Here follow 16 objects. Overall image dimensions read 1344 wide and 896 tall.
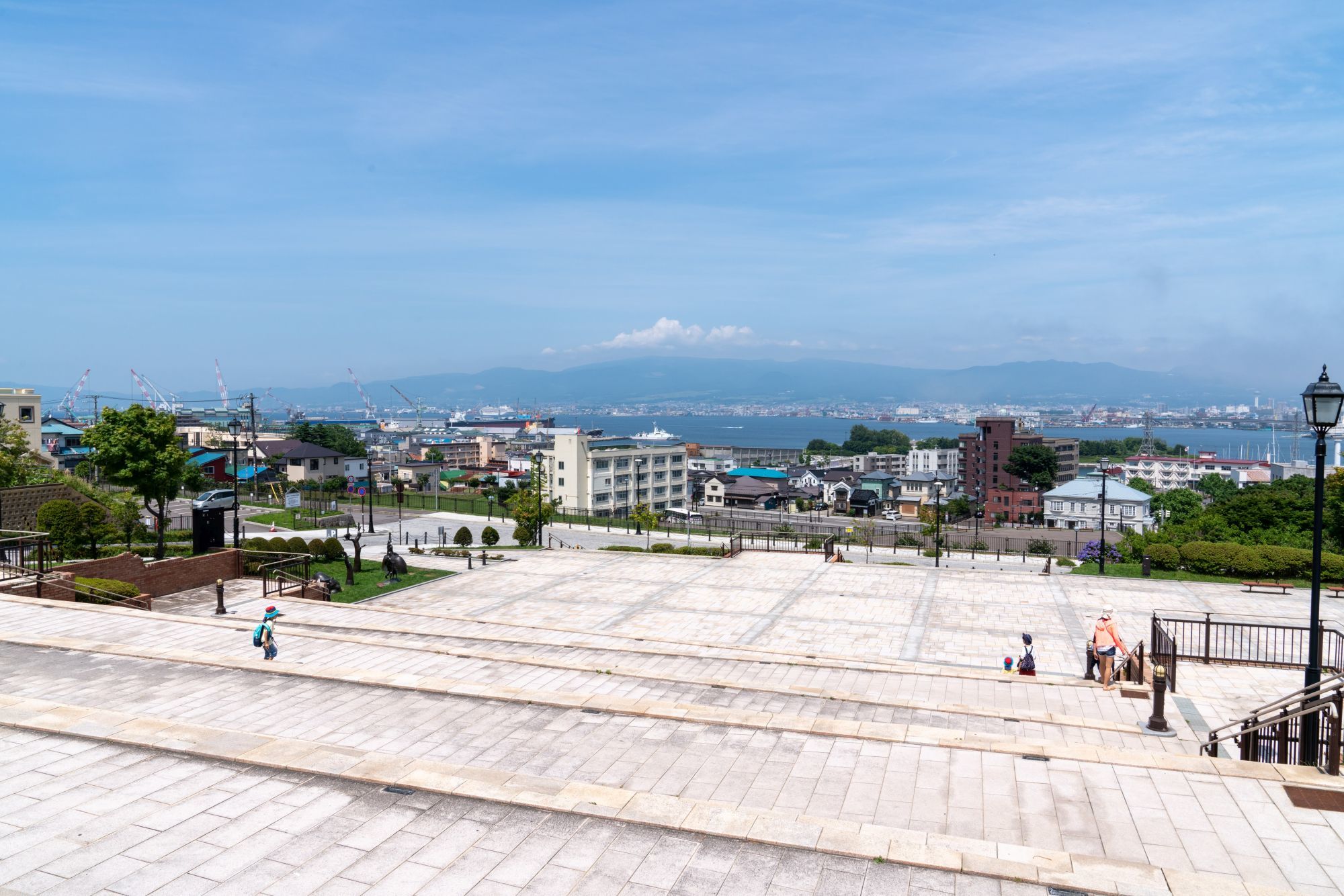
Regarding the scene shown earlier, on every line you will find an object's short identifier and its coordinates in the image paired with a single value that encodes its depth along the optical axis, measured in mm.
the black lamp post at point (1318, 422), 9336
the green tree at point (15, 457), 28859
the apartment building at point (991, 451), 120688
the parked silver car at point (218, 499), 45062
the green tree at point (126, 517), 27125
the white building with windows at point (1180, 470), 138750
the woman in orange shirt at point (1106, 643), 12492
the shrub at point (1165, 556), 26344
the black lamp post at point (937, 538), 31016
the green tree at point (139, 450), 25094
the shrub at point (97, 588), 16812
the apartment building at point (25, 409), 58406
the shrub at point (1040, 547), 40281
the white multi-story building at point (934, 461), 170250
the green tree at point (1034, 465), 114312
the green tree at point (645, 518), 42906
